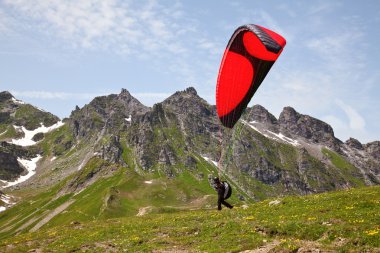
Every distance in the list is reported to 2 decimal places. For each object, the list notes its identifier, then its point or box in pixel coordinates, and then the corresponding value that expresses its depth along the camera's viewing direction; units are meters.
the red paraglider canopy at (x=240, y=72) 23.89
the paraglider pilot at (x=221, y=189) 23.47
